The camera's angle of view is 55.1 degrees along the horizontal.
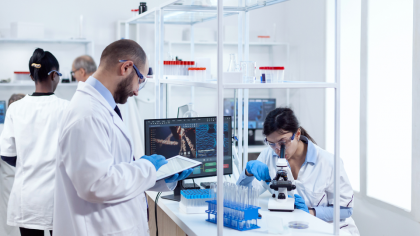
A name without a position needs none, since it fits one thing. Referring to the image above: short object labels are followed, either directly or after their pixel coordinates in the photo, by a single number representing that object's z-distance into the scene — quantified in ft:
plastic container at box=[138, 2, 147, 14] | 9.99
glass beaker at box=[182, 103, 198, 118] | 8.93
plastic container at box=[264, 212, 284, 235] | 5.61
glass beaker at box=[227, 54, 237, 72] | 6.68
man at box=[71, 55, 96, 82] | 12.96
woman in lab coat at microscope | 7.11
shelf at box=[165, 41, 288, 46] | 15.66
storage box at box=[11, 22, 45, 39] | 13.78
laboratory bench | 5.72
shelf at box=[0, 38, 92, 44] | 13.94
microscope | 6.54
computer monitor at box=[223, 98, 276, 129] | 16.01
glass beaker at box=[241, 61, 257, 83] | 6.22
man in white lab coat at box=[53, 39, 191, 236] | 4.64
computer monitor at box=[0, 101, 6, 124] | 14.21
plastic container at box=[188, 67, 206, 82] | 7.01
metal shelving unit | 5.14
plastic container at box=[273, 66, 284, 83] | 6.00
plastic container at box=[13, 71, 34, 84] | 13.96
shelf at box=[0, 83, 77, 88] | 13.81
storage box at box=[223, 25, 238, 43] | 15.72
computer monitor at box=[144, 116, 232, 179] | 7.53
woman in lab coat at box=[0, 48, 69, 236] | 7.61
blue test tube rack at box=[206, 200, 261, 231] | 5.68
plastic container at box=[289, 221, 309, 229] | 5.95
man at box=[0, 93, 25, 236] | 11.19
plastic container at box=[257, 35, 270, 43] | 16.29
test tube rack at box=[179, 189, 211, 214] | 6.57
